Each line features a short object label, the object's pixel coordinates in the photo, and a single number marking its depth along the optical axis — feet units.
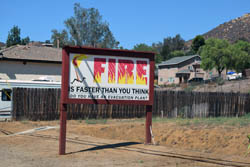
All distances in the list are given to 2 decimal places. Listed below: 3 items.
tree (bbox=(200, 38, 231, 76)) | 194.90
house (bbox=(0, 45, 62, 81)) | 97.09
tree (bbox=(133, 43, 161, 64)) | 320.21
